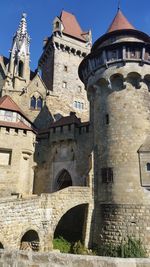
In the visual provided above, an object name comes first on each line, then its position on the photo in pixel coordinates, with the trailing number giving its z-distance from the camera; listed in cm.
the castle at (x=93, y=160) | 1490
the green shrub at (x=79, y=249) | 1513
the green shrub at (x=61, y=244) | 1555
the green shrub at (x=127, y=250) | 1413
